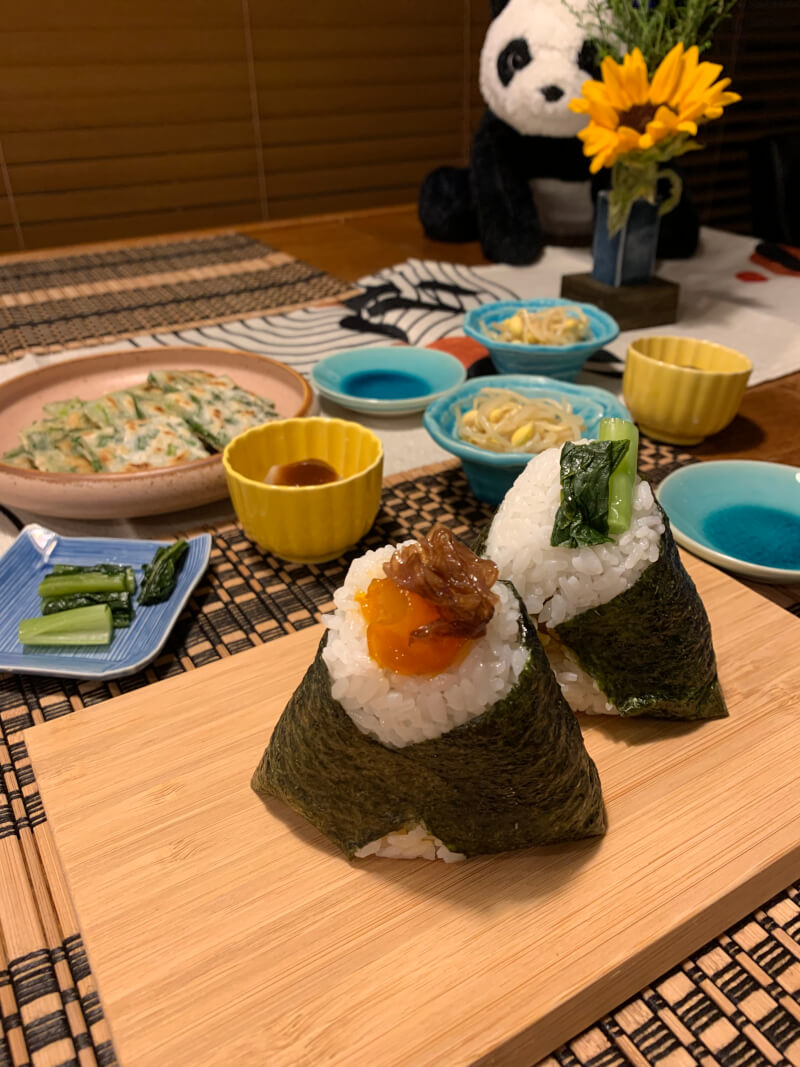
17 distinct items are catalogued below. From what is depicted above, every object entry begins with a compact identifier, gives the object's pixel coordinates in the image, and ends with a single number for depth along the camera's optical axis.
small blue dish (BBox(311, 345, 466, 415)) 0.52
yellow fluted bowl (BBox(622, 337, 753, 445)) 0.46
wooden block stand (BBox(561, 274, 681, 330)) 0.65
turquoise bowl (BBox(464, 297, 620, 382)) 0.52
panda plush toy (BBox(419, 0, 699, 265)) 0.73
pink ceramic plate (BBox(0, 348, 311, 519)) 0.39
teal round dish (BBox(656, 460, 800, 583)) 0.38
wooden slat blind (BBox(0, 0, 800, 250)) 1.15
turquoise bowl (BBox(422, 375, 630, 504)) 0.41
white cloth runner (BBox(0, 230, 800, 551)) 0.60
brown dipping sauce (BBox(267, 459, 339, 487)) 0.39
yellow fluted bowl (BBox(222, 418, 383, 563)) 0.37
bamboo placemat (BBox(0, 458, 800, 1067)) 0.22
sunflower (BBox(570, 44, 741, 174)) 0.55
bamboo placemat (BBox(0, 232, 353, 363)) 0.68
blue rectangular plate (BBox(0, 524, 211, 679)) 0.32
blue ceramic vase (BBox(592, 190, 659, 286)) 0.63
